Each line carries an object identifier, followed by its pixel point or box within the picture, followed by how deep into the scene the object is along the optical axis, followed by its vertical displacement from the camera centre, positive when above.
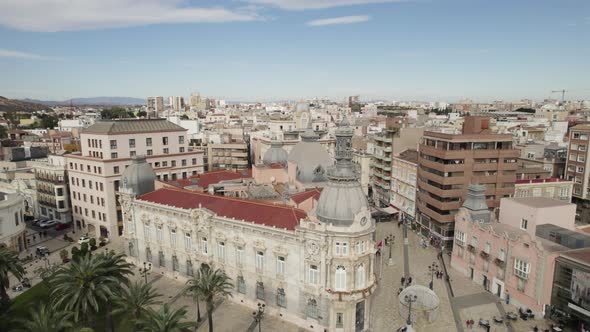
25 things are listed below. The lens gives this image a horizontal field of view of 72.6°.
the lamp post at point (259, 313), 53.42 -29.04
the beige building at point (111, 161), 87.81 -13.84
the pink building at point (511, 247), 55.75 -22.73
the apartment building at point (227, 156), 134.50 -18.97
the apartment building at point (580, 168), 97.12 -17.80
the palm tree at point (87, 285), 44.78 -21.00
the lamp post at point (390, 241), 82.91 -30.68
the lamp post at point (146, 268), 70.67 -29.62
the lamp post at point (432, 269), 66.44 -30.74
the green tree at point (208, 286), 48.81 -22.61
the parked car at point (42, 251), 80.27 -29.94
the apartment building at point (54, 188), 97.94 -21.40
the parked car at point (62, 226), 96.44 -29.91
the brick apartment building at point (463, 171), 80.69 -14.99
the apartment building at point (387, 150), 110.38 -14.37
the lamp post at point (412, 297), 55.78 -27.95
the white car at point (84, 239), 85.64 -29.92
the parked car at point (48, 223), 97.31 -29.56
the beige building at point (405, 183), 97.69 -21.50
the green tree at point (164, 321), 38.88 -21.73
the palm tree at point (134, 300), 45.38 -22.51
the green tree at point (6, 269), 54.10 -22.67
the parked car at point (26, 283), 66.14 -29.68
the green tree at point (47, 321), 38.19 -21.28
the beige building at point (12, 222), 73.44 -22.48
